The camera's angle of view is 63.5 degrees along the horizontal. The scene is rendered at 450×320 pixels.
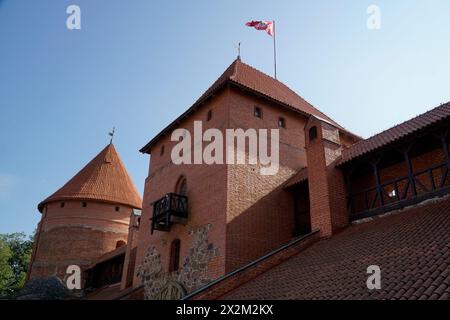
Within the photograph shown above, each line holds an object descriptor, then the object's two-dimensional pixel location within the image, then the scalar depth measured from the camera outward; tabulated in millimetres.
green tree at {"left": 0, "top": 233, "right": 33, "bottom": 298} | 32500
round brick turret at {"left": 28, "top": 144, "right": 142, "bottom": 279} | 22203
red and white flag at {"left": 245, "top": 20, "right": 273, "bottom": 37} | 15701
